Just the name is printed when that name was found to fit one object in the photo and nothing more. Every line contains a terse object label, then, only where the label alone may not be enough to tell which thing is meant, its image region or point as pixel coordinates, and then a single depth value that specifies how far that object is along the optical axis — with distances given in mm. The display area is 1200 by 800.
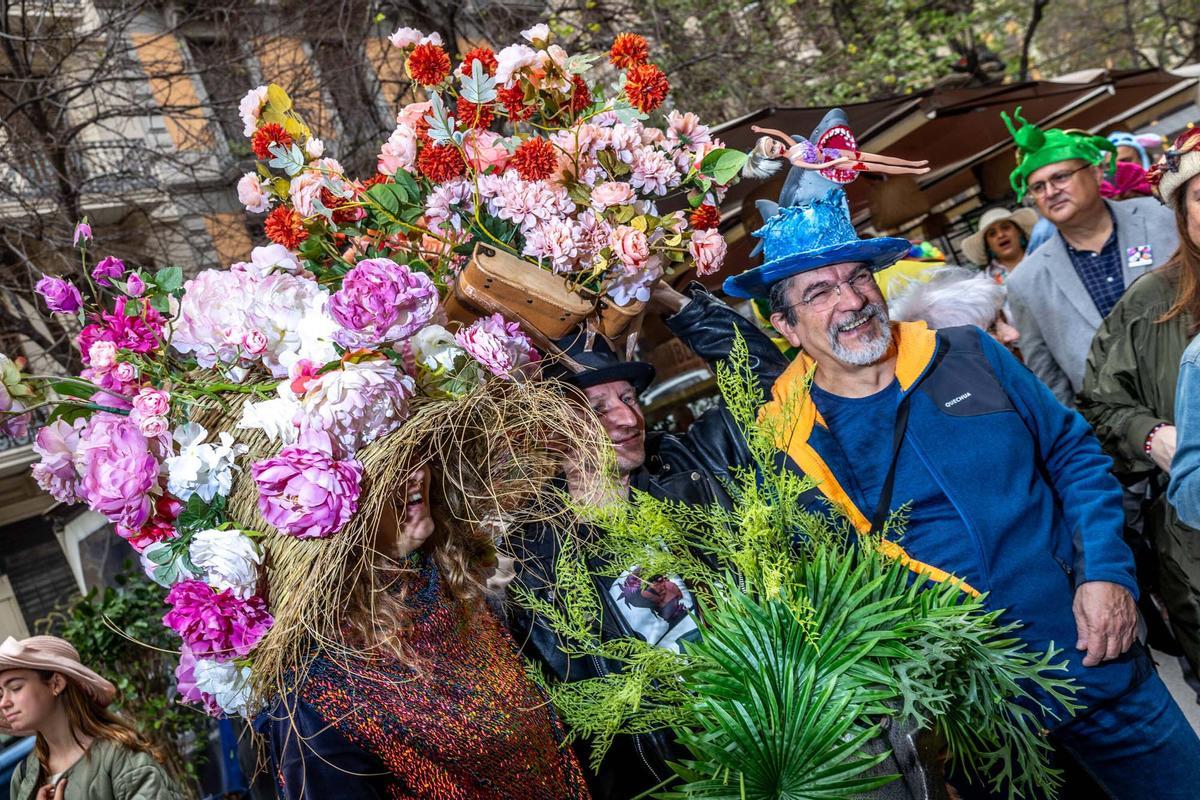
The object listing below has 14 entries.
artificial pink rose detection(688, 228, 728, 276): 2338
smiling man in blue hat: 2162
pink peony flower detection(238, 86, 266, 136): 2322
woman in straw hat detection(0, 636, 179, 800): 3379
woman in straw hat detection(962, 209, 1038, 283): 5879
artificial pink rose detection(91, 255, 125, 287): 2010
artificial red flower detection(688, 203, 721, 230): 2432
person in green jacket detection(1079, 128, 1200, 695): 2410
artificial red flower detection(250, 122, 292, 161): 2252
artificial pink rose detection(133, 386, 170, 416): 1827
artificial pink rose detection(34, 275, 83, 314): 1952
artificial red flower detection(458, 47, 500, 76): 2221
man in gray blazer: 3670
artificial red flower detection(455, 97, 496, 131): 2213
